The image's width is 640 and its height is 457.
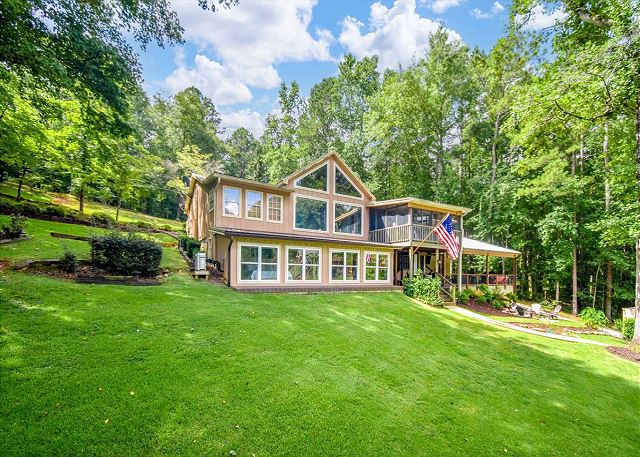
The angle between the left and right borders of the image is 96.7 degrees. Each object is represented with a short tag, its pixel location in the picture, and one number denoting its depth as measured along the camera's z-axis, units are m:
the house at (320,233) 13.00
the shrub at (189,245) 15.98
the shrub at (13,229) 11.88
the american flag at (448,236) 13.53
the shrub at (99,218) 20.33
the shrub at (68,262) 9.54
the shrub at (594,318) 15.94
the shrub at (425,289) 14.77
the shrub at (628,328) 13.57
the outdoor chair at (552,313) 16.18
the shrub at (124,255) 10.05
